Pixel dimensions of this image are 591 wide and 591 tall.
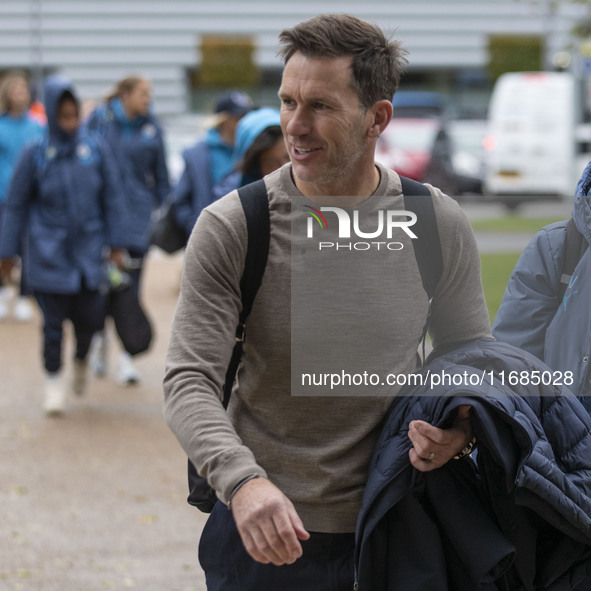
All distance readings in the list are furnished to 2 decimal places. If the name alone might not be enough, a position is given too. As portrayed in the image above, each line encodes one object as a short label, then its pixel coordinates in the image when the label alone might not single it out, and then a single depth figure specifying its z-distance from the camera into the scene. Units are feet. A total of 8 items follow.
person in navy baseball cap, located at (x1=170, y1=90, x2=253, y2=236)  48.85
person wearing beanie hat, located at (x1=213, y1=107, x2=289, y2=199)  31.63
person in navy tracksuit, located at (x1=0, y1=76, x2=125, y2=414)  51.29
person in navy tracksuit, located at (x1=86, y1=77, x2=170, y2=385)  62.13
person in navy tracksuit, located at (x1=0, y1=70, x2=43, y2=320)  79.66
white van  162.30
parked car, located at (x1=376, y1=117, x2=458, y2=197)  166.85
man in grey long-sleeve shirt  16.05
